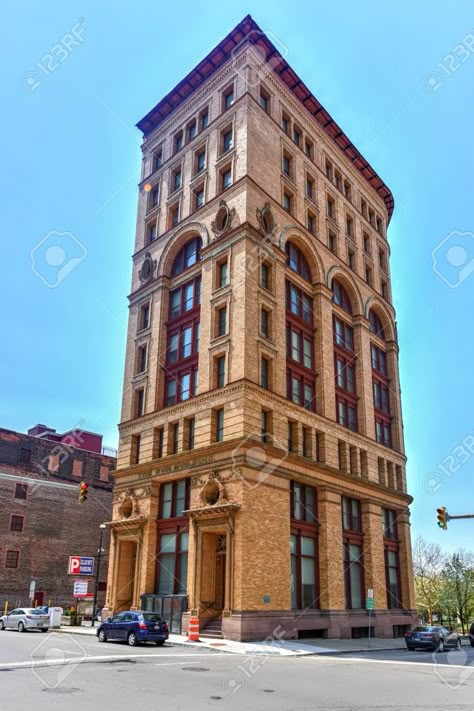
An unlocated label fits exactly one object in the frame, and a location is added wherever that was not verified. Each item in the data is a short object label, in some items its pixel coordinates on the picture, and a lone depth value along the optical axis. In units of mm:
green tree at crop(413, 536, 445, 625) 76625
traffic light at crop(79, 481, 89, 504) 29438
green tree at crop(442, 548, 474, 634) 75188
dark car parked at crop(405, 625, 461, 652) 30078
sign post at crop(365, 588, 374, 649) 30208
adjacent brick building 50875
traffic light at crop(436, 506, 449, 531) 25916
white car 30748
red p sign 39219
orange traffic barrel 26188
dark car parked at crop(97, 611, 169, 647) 23641
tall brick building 30406
